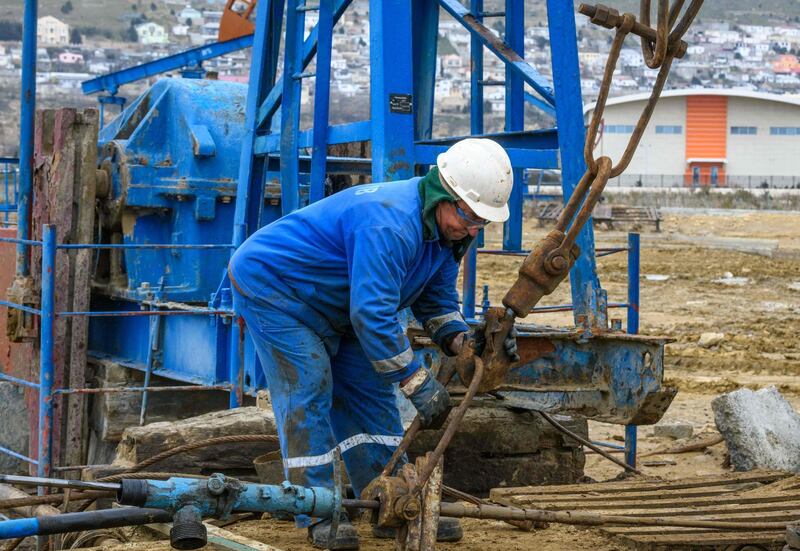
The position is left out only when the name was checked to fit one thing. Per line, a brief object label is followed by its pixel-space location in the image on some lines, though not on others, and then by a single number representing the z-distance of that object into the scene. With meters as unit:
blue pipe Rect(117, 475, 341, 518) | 4.32
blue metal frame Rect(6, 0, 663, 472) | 7.53
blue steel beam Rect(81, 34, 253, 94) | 13.80
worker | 5.06
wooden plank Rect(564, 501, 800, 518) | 5.84
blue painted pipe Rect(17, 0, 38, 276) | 9.23
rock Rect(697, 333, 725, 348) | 15.32
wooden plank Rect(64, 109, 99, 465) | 9.35
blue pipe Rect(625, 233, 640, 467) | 8.66
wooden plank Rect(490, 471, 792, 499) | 6.26
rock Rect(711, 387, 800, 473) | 7.90
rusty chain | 5.07
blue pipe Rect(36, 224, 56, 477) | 8.03
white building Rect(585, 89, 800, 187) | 62.53
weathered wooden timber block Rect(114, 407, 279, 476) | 7.04
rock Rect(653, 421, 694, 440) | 10.34
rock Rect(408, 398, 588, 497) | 7.29
